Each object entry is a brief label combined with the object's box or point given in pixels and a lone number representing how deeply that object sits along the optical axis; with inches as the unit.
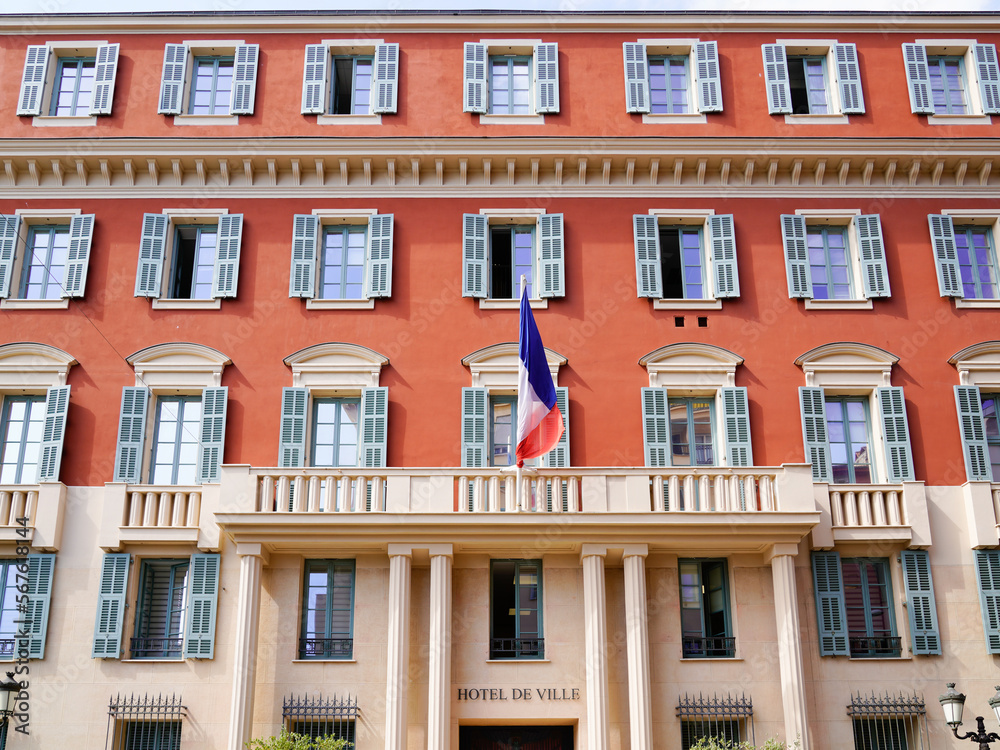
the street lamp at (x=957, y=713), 732.0
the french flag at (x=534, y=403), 867.4
